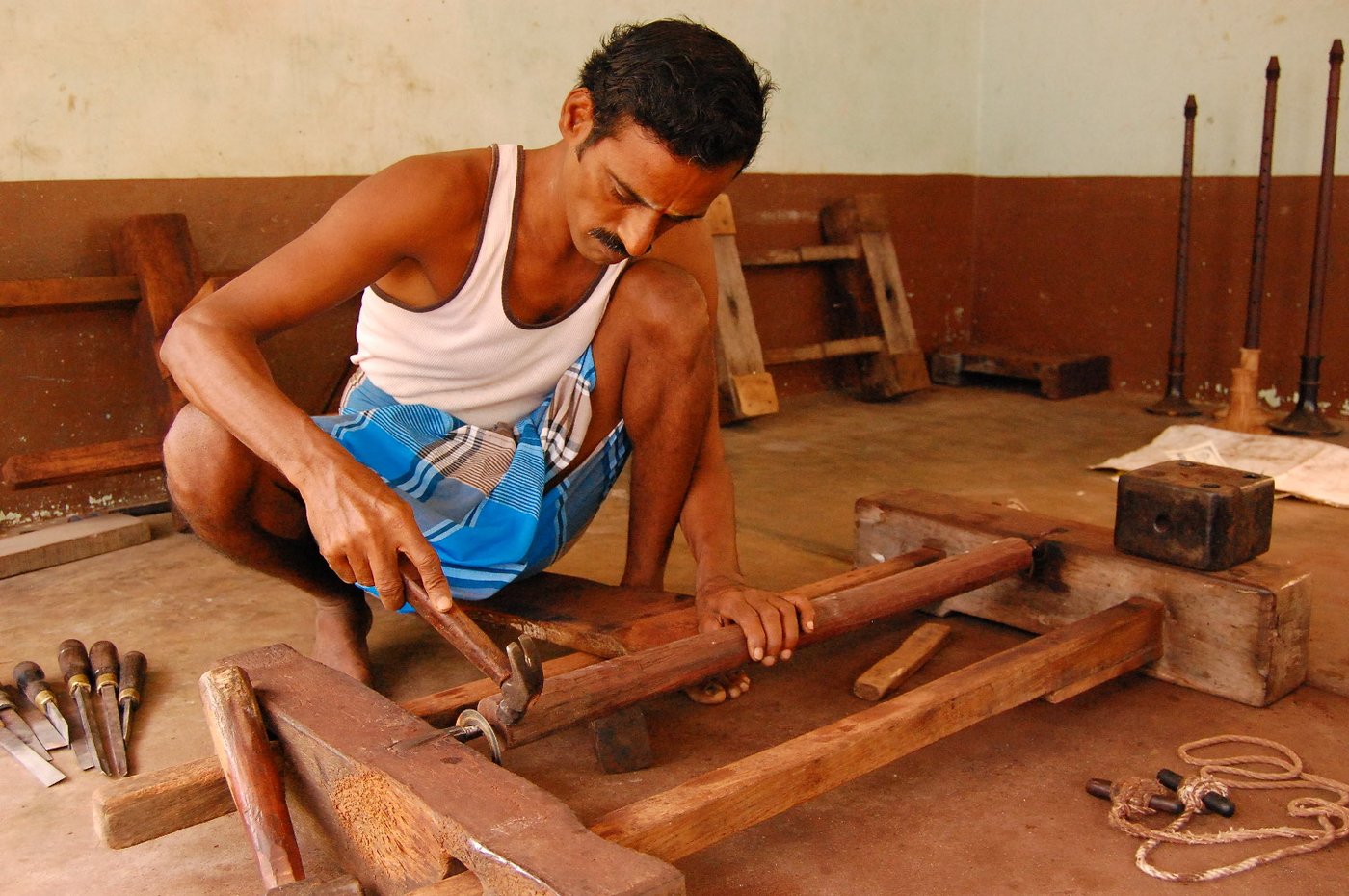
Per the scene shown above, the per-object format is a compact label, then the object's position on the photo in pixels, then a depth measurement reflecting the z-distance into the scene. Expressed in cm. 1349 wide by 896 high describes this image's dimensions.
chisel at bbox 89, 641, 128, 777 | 174
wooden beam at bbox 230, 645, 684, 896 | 98
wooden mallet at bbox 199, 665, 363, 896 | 120
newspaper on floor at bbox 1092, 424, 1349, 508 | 328
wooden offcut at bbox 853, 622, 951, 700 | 190
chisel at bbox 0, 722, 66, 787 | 171
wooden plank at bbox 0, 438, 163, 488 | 295
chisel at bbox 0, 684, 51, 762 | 180
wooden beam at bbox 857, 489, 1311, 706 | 179
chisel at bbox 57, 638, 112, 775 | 176
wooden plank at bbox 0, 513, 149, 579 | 277
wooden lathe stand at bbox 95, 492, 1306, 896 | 104
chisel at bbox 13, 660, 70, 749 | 184
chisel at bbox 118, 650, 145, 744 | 186
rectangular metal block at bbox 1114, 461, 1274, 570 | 182
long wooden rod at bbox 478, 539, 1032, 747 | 134
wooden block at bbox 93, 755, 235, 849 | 125
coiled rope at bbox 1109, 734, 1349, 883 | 143
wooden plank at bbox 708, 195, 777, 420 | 444
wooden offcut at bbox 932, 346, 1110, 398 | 491
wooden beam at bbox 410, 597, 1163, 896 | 115
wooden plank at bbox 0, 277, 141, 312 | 302
